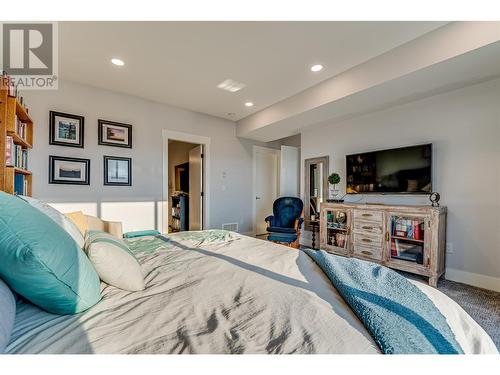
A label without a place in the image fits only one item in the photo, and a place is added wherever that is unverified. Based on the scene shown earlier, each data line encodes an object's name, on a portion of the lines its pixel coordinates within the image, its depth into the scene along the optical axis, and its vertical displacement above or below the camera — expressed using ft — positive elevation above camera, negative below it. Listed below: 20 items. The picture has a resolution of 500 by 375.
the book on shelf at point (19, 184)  7.36 +0.02
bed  2.06 -1.48
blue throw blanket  2.08 -1.42
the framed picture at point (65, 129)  9.36 +2.41
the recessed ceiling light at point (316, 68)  8.55 +4.60
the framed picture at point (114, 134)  10.49 +2.48
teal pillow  2.23 -0.81
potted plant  12.18 +0.12
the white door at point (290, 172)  15.02 +0.96
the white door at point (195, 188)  14.19 -0.16
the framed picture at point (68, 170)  9.36 +0.63
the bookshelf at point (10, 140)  6.08 +1.38
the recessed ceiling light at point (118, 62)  8.17 +4.57
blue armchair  11.59 -2.03
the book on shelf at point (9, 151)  6.19 +0.94
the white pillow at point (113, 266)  3.10 -1.14
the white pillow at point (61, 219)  3.75 -0.60
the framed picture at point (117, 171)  10.61 +0.70
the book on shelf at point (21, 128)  7.27 +1.93
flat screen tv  9.36 +0.71
